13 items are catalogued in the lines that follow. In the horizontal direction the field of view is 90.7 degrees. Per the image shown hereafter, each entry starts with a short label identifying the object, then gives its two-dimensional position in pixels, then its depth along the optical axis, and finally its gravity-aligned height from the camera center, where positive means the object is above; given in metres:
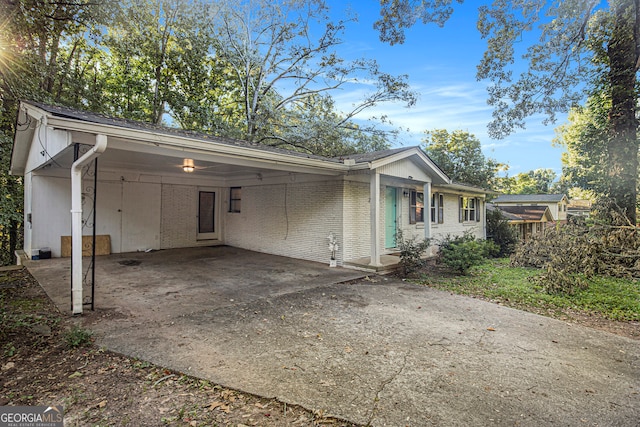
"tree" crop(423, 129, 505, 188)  21.44 +4.13
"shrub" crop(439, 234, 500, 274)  8.17 -1.01
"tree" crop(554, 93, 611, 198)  9.41 +2.26
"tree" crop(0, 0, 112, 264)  5.57 +3.58
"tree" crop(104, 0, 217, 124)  15.30 +7.82
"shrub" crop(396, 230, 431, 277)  7.92 -1.06
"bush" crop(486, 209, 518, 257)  14.97 -0.78
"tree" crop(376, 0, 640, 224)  8.45 +4.99
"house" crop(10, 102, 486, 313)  5.92 +0.63
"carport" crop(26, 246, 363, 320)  5.15 -1.36
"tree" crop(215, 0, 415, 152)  17.02 +8.60
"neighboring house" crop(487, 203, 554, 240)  19.61 +0.00
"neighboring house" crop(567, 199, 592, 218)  39.62 +1.87
